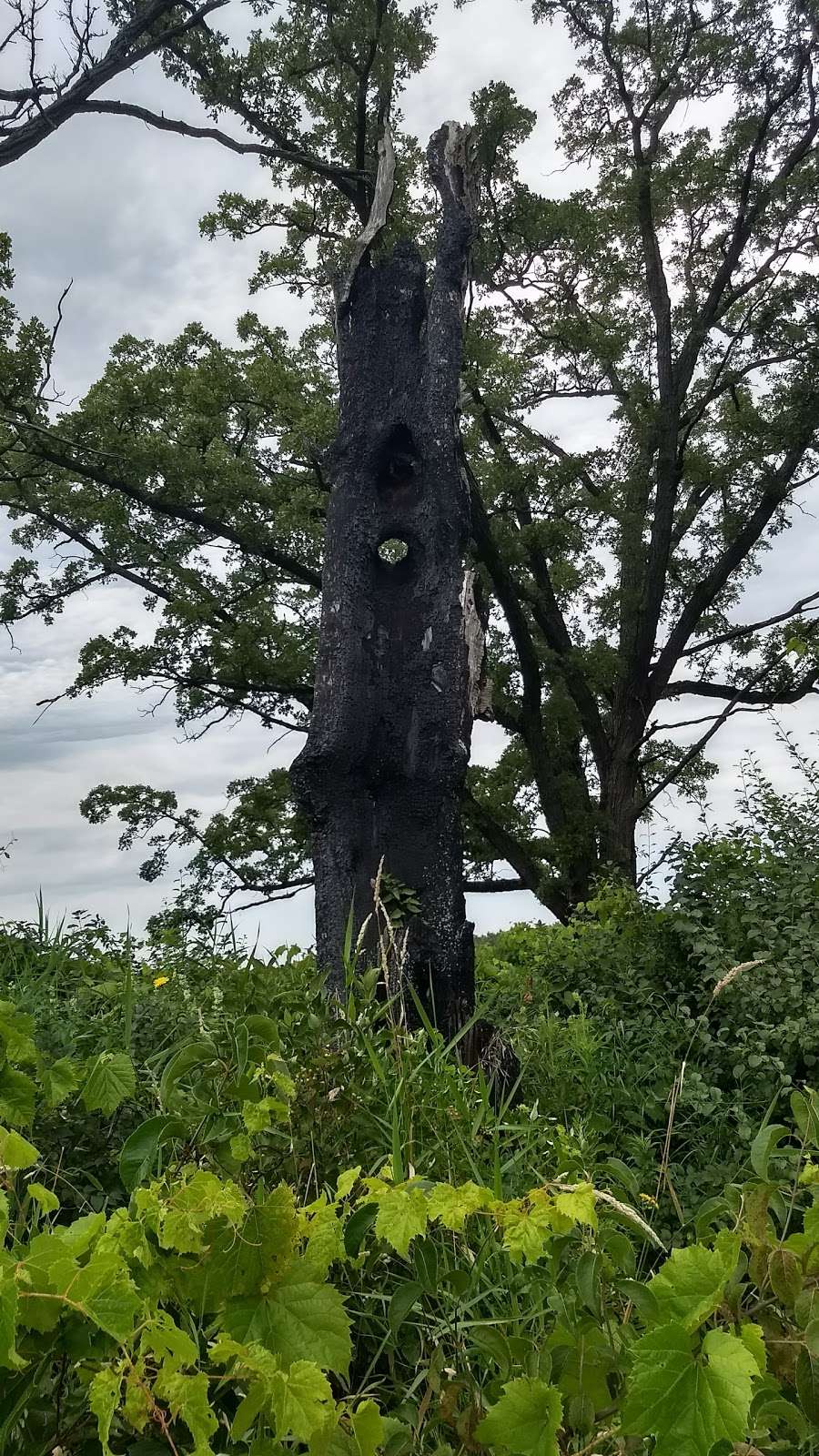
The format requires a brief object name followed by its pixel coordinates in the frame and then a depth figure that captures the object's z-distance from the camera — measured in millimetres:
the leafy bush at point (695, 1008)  5332
